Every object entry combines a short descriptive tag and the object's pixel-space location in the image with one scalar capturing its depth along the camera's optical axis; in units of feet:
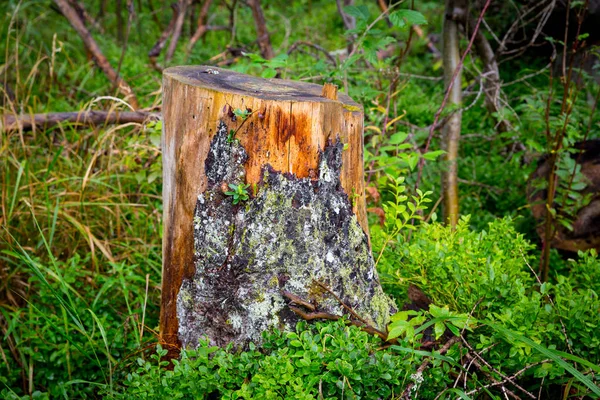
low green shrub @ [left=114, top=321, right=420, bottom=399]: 6.98
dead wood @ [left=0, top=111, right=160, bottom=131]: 13.93
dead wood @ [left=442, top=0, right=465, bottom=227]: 13.82
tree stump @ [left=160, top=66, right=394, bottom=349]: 7.63
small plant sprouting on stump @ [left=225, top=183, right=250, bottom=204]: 7.54
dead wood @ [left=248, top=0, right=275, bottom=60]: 19.07
